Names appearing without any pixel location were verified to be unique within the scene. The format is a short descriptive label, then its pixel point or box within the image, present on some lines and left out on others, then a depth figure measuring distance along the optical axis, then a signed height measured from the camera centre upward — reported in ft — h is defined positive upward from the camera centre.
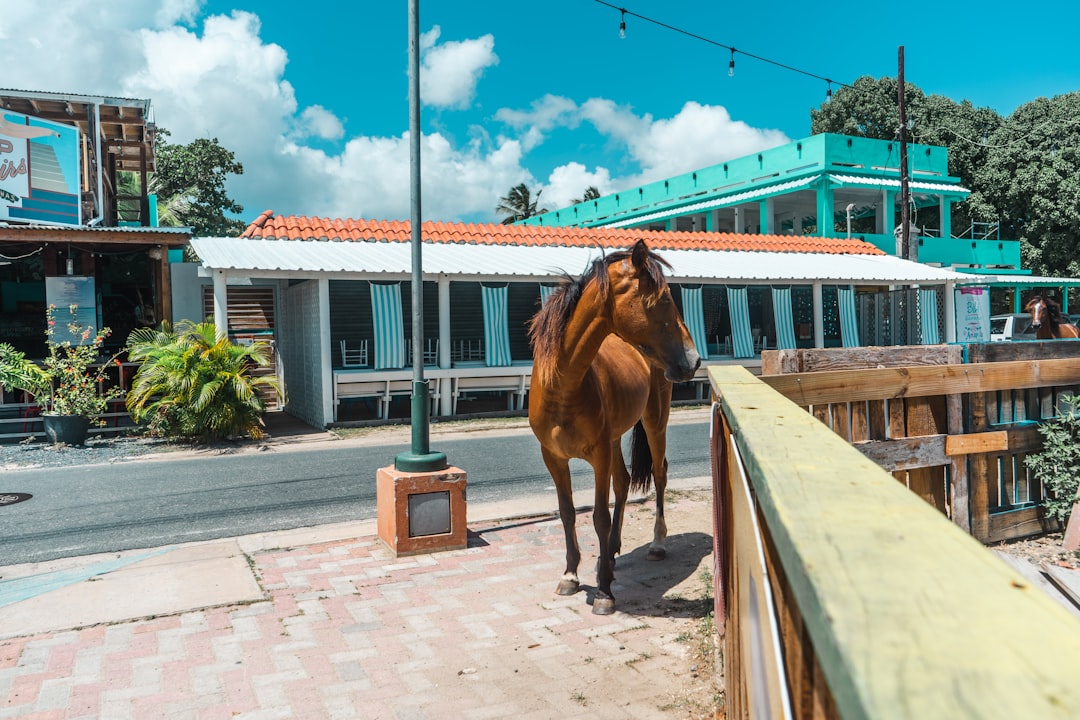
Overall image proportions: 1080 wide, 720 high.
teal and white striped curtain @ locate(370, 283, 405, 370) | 45.06 +1.74
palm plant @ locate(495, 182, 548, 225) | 163.43 +31.29
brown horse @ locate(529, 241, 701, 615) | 13.61 -0.35
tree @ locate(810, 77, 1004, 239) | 112.69 +34.93
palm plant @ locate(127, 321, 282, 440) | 36.55 -1.29
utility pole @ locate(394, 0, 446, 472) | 19.62 +2.00
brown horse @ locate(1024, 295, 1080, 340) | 33.50 +0.53
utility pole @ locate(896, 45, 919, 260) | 66.64 +14.91
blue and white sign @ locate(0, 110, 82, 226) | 46.29 +12.08
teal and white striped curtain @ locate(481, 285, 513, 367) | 48.34 +1.59
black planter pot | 36.50 -2.96
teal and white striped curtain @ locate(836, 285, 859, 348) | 59.72 +1.81
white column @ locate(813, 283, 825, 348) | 59.28 +1.78
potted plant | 36.63 -1.01
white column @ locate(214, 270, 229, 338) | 40.42 +3.16
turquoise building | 83.56 +17.15
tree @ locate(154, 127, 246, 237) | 113.80 +27.61
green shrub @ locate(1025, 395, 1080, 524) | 17.48 -2.89
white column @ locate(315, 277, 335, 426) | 42.98 +0.21
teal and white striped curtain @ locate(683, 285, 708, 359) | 53.93 +2.26
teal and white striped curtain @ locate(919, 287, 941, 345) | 63.31 +1.94
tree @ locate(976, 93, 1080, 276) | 101.40 +20.12
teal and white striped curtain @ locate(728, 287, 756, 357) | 55.98 +1.51
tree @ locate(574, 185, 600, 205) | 185.02 +37.82
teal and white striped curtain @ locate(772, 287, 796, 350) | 57.11 +2.02
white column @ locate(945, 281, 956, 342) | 63.16 +2.22
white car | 65.82 +0.79
